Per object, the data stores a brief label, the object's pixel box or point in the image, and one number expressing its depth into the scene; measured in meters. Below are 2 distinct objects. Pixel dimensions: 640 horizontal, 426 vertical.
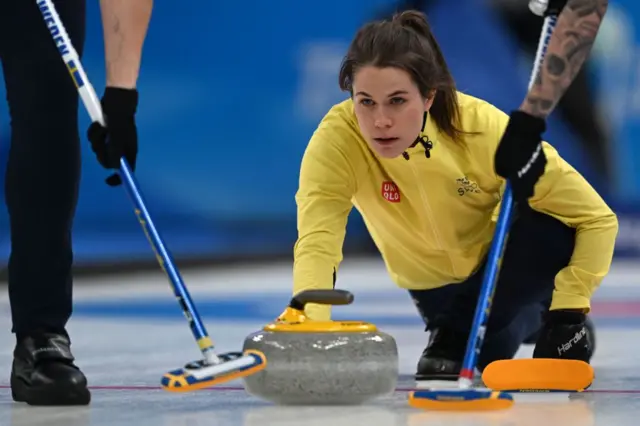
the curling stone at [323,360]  9.51
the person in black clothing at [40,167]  9.71
